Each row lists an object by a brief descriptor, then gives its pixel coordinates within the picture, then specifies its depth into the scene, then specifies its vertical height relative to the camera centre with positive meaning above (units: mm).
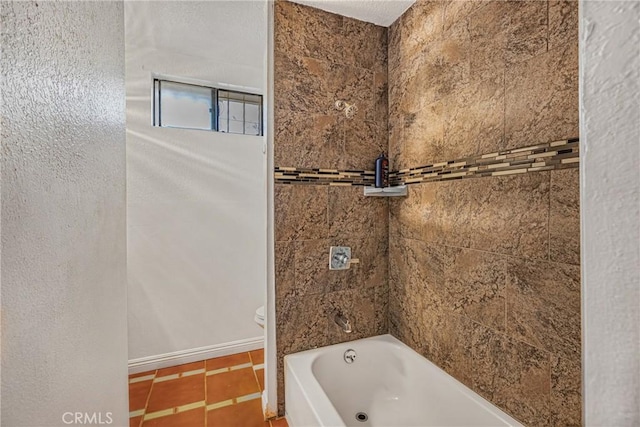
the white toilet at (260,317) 2055 -814
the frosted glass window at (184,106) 2311 +907
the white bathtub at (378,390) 1351 -1010
